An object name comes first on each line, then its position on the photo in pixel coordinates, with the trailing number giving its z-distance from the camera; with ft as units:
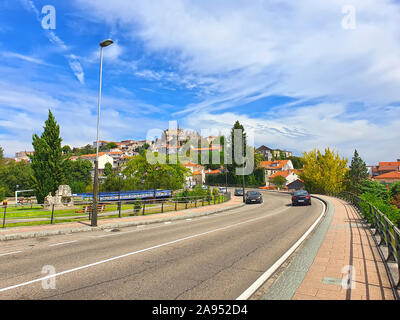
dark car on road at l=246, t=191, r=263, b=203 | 106.73
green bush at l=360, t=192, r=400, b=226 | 39.80
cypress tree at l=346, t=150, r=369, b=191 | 194.12
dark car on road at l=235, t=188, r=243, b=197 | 156.49
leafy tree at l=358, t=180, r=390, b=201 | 79.15
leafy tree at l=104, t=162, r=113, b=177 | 311.52
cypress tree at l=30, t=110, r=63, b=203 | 118.42
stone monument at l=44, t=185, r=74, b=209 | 106.22
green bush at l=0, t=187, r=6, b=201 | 165.24
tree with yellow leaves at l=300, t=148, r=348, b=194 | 143.82
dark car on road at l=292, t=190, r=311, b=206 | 88.17
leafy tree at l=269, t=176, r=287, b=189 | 212.02
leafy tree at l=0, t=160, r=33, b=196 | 237.14
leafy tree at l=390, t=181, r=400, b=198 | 83.04
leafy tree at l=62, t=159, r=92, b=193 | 274.85
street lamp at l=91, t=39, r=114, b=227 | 45.65
